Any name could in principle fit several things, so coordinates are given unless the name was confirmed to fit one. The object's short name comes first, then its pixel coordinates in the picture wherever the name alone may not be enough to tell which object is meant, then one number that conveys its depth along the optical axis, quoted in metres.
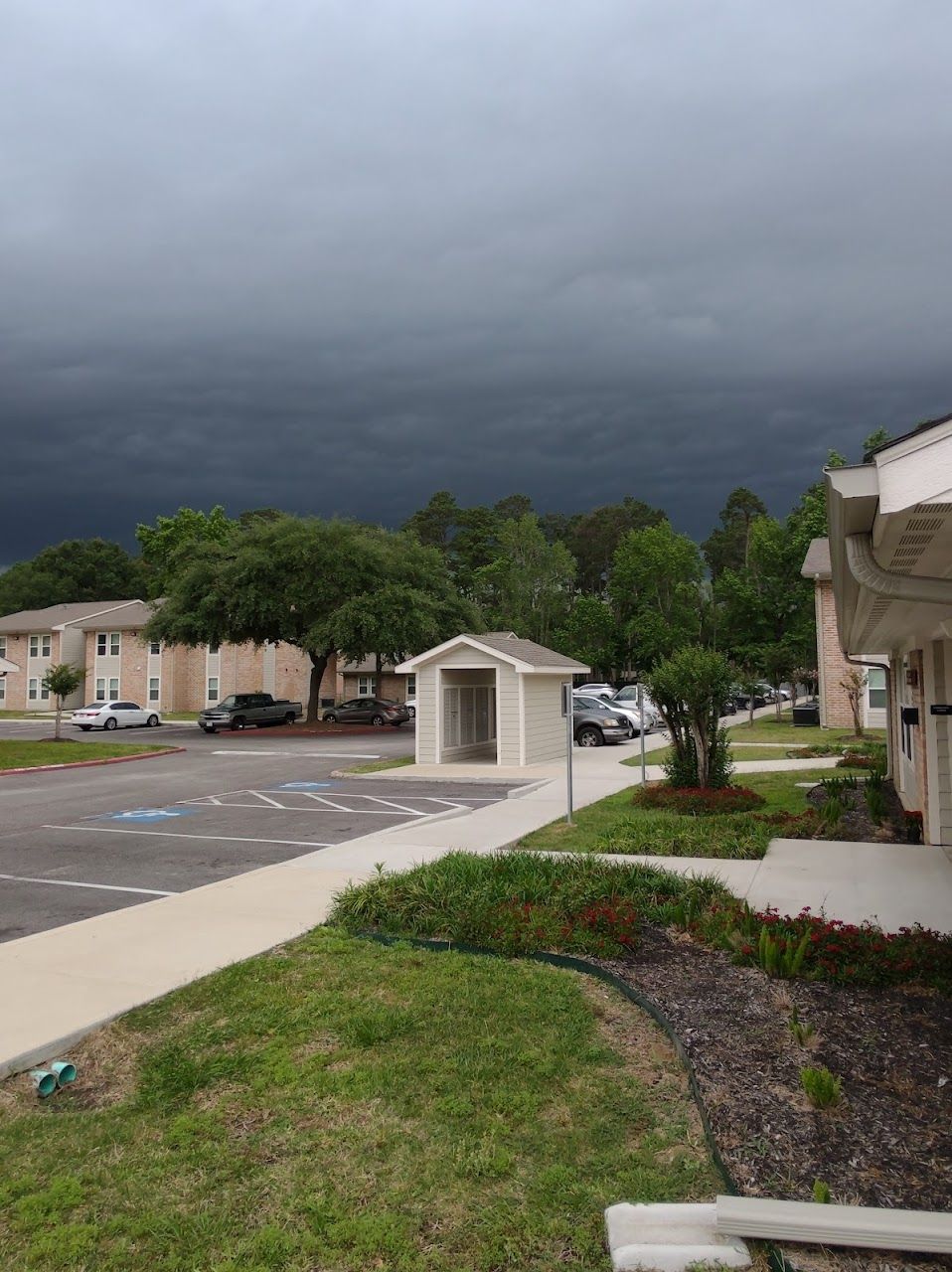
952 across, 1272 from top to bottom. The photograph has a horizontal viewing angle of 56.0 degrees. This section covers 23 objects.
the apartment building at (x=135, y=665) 52.75
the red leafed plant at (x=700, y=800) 13.31
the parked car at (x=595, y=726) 28.69
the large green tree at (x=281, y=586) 37.25
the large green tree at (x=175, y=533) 71.62
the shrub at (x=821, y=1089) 4.00
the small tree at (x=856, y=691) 26.59
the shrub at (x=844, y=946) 5.68
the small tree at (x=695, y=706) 14.54
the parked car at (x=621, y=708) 29.79
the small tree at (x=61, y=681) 32.72
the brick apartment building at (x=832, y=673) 28.88
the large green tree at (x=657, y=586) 58.91
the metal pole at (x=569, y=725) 12.52
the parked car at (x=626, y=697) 36.78
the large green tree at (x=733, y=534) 87.75
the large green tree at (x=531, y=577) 58.94
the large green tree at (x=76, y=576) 93.50
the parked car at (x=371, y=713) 42.31
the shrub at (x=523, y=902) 6.72
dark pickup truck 38.47
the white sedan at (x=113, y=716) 40.19
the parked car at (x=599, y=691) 40.23
